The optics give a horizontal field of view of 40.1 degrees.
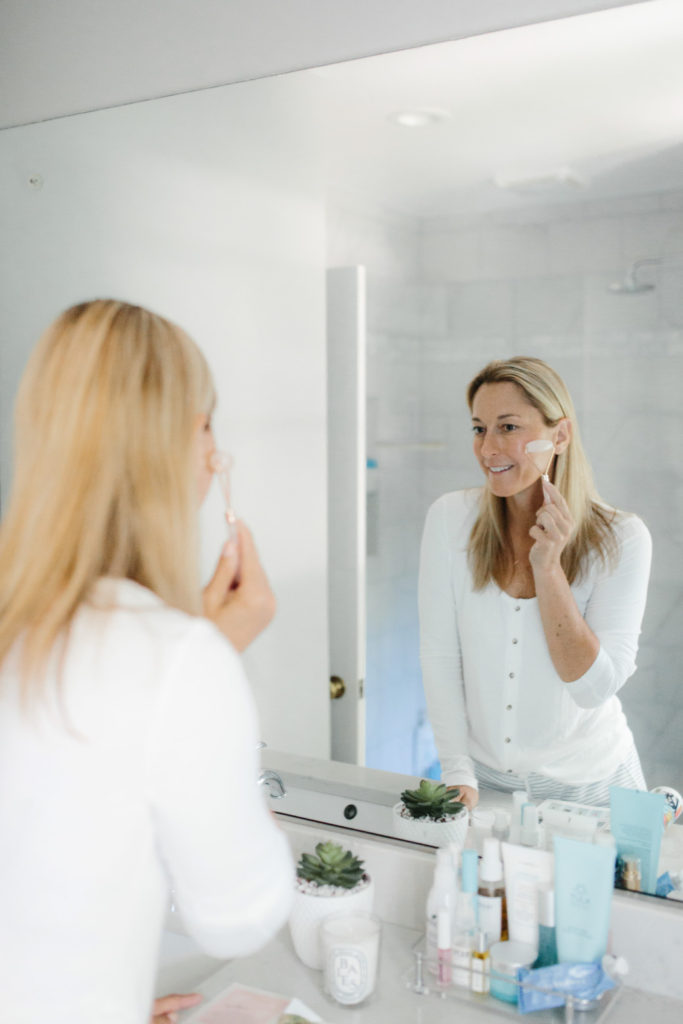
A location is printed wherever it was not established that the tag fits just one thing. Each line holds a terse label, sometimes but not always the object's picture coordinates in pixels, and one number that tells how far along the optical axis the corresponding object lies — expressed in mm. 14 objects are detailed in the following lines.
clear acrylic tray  1078
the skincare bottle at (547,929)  1118
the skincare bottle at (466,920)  1147
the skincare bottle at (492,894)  1163
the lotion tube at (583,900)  1096
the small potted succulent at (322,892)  1199
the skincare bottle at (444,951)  1149
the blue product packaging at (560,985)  1070
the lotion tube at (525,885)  1135
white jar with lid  1113
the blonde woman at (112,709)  751
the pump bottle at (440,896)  1168
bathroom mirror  1164
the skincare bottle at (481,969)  1134
